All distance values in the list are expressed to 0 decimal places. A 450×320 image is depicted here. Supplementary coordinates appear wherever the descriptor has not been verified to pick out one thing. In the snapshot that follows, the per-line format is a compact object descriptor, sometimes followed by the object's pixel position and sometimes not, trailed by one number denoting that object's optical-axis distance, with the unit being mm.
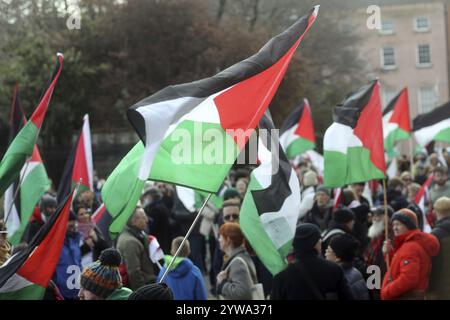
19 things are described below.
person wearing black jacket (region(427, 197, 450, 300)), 13586
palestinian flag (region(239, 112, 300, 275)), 13047
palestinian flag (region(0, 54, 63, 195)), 13898
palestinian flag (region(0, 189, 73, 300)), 11352
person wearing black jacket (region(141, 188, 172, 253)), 21989
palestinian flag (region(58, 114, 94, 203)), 20328
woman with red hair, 12867
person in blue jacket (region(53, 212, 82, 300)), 15141
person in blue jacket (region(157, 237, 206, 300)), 13703
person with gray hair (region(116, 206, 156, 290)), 14953
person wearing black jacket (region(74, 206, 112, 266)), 16266
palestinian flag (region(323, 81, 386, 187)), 17656
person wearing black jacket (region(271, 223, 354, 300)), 11266
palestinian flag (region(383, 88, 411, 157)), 30219
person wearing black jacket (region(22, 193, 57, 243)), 18172
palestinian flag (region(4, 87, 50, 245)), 17312
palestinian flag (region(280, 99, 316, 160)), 30812
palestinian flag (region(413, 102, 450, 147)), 25891
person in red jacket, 13281
